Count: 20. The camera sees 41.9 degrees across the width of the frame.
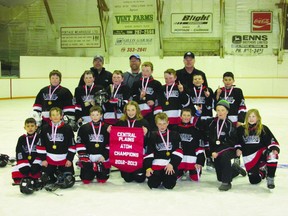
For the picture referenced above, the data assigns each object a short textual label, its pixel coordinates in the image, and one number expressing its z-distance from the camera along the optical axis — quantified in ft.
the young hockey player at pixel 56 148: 13.93
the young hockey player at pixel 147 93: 16.25
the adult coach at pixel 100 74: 17.87
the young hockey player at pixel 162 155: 13.65
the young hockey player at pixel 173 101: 15.96
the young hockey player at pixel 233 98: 16.12
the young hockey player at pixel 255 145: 13.91
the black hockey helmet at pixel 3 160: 16.61
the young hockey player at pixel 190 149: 14.51
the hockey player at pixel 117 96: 16.26
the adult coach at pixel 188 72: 16.98
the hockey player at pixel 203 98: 16.19
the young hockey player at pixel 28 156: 13.67
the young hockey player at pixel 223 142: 13.78
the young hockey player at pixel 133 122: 14.37
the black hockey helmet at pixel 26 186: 12.64
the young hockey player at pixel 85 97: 16.34
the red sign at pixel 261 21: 53.62
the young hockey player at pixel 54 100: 16.15
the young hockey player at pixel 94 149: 14.23
